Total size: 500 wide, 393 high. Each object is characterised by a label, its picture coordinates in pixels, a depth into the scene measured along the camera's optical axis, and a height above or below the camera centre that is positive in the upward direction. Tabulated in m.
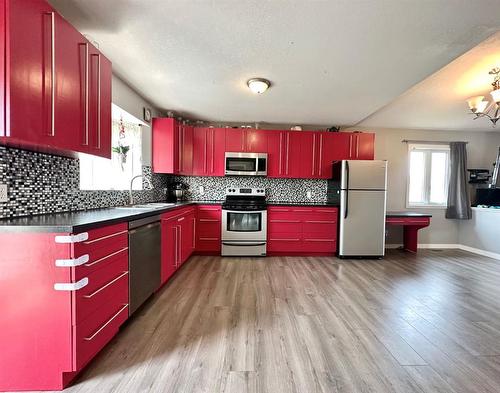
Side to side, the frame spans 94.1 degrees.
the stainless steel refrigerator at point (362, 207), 3.84 -0.27
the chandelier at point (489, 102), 2.54 +1.13
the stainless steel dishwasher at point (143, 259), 1.89 -0.64
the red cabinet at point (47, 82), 1.14 +0.61
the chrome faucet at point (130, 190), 2.87 -0.03
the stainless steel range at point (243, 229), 3.90 -0.67
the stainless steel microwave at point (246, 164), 4.20 +0.46
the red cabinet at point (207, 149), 4.21 +0.72
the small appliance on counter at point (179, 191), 4.19 -0.05
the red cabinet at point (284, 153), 4.26 +0.67
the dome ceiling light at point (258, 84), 2.63 +1.20
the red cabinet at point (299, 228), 4.02 -0.66
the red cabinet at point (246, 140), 4.23 +0.89
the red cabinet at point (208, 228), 3.97 -0.67
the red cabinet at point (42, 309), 1.23 -0.66
